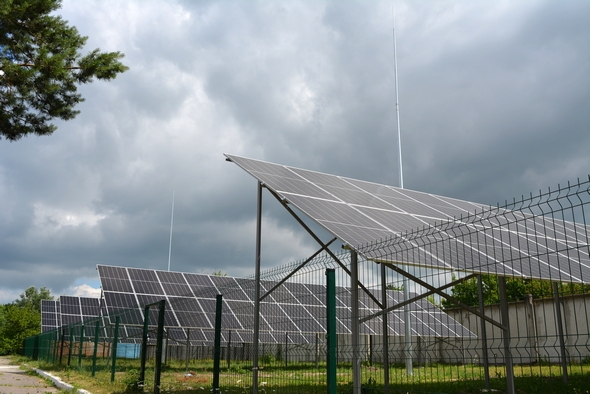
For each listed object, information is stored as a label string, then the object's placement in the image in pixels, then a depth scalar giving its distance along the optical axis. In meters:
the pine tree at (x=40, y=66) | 11.78
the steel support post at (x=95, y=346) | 18.47
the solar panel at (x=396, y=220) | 7.99
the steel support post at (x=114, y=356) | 15.94
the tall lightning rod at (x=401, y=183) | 16.95
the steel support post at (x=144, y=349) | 13.25
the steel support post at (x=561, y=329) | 10.13
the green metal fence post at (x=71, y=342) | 22.57
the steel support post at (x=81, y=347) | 20.95
